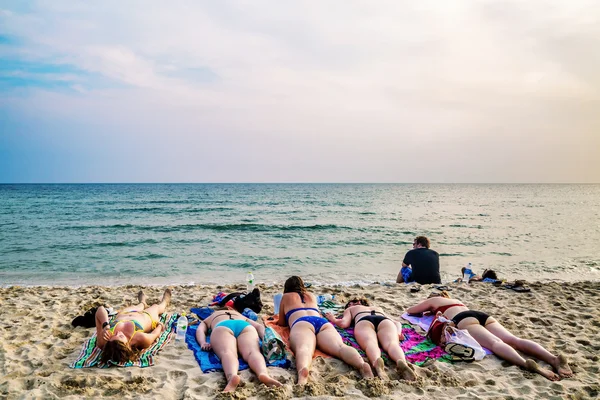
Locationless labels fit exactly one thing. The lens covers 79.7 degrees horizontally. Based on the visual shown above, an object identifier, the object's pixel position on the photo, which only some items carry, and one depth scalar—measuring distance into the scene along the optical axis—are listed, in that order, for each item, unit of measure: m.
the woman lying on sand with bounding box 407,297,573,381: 4.36
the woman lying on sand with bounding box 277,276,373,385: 4.34
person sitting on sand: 9.11
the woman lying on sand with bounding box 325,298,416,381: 4.27
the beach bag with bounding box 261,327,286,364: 4.57
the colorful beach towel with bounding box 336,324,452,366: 4.79
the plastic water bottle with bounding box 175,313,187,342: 5.34
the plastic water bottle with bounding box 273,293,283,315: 6.79
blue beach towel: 4.45
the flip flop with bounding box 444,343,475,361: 4.65
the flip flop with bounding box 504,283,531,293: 8.21
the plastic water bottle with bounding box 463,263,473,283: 9.91
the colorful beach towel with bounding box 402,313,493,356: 5.99
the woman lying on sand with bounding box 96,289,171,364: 4.49
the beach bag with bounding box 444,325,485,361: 4.66
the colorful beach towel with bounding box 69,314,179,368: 4.46
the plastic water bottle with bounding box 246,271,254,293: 7.81
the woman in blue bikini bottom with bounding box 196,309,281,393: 4.10
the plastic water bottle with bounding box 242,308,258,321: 6.20
